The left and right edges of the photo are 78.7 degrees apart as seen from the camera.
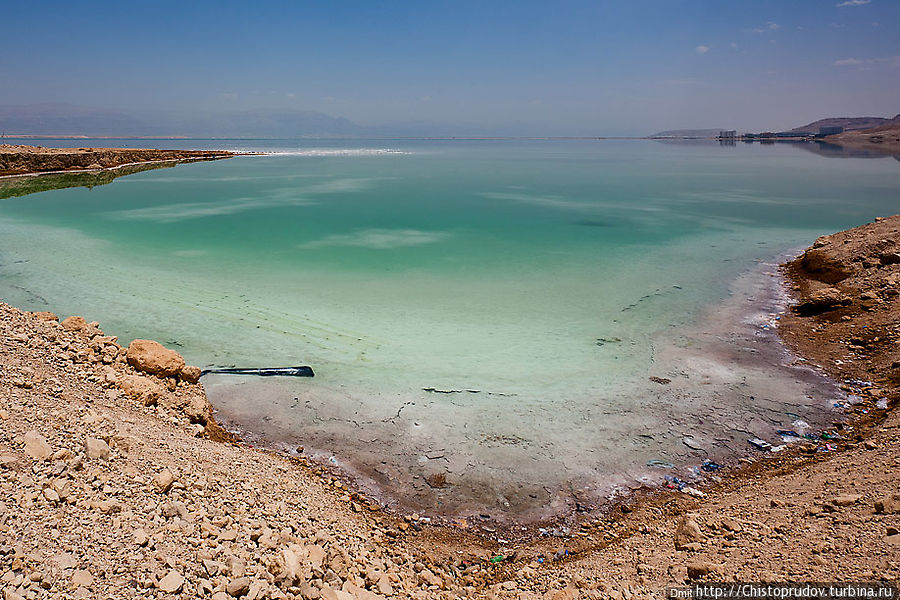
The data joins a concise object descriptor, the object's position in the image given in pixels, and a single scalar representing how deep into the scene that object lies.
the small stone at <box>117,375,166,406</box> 5.89
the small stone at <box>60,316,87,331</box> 6.73
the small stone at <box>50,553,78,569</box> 3.15
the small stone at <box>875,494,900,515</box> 3.95
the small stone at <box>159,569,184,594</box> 3.17
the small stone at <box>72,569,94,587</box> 3.06
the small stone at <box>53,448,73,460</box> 4.04
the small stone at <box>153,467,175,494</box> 4.11
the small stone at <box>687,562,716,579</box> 3.69
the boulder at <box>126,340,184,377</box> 6.51
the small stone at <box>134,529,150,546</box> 3.47
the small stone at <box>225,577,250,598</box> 3.28
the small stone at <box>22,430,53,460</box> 3.99
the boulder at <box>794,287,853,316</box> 10.12
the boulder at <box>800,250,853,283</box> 12.04
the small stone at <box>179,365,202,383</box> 6.78
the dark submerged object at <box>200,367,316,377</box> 7.84
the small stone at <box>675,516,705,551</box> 4.14
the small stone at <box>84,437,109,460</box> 4.23
